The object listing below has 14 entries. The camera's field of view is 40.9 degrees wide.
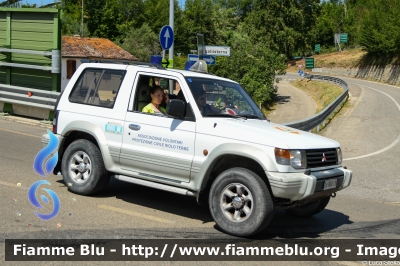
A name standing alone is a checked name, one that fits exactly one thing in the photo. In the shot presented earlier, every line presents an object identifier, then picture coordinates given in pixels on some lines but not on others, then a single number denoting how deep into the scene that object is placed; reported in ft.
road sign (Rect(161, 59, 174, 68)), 53.36
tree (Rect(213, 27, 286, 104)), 164.18
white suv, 20.40
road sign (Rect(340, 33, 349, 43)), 301.53
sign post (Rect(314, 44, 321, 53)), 320.70
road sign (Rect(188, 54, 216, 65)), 53.57
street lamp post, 57.93
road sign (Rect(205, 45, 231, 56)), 52.45
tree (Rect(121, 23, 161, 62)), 226.79
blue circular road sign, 52.19
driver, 22.95
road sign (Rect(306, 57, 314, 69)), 244.42
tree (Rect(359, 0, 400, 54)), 223.30
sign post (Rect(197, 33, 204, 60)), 49.37
